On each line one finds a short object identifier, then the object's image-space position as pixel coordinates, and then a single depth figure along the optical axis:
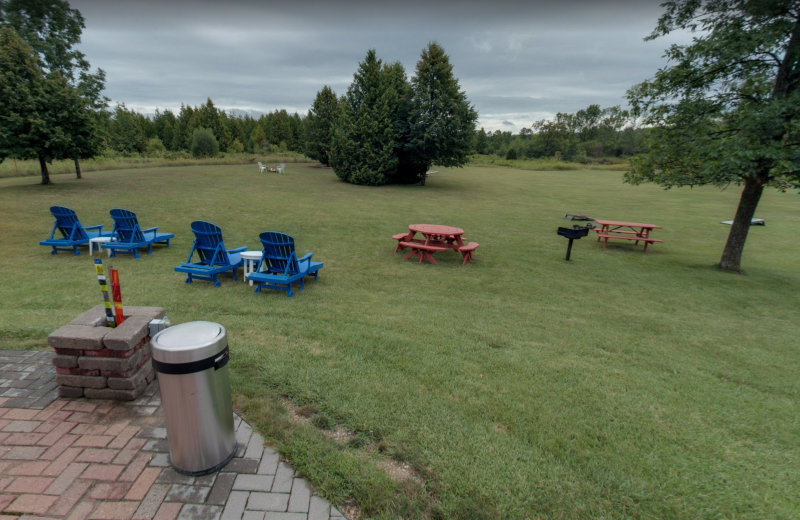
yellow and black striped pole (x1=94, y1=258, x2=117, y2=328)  3.03
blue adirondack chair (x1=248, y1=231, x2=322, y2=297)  6.11
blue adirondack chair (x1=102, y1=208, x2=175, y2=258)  7.80
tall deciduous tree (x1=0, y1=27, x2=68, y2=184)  15.24
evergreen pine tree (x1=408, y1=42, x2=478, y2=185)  25.02
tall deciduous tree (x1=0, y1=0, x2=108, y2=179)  20.48
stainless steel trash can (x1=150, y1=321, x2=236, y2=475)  2.34
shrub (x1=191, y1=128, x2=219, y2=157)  43.97
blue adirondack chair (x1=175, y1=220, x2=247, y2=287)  6.38
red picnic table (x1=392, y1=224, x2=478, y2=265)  8.80
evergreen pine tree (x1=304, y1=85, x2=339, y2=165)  34.88
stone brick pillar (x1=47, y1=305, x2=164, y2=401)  2.98
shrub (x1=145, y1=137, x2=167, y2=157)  49.49
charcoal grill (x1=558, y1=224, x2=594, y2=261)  8.97
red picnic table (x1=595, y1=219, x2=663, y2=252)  11.45
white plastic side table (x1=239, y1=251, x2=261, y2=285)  6.64
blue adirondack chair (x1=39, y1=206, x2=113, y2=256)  7.94
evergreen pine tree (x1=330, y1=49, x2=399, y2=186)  25.39
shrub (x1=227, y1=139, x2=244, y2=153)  52.75
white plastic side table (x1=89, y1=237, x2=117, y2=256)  8.00
